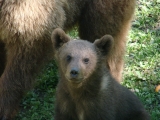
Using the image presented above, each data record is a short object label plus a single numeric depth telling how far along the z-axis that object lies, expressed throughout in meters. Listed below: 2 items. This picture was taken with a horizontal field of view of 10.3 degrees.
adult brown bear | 11.17
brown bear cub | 9.38
